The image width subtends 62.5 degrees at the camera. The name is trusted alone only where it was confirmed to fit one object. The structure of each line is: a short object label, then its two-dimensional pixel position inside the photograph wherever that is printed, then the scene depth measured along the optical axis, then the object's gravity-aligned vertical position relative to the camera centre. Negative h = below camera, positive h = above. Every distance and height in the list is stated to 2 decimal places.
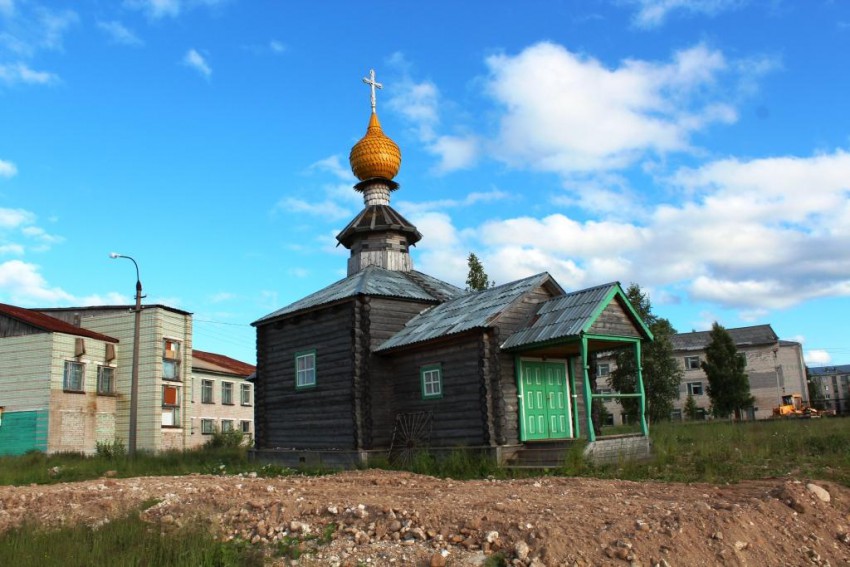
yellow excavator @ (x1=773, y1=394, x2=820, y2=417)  35.53 -0.46
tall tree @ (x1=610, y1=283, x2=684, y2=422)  34.97 +1.81
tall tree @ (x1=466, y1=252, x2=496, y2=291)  32.84 +6.41
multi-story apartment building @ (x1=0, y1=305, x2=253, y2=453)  25.94 +2.26
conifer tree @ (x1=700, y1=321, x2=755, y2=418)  44.12 +1.72
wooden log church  16.08 +1.35
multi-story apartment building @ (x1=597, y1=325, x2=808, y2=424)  55.44 +2.69
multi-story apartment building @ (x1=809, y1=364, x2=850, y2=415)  115.38 +2.80
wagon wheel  17.58 -0.48
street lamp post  21.34 +0.97
